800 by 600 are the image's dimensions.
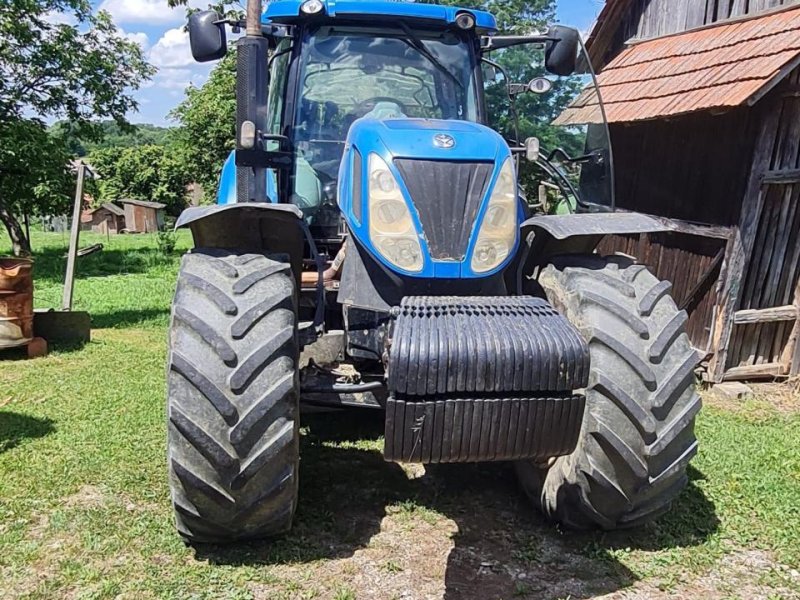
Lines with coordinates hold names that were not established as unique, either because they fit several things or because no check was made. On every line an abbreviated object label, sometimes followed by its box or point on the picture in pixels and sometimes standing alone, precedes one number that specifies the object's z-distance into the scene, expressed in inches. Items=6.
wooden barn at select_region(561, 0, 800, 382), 223.1
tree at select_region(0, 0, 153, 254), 431.5
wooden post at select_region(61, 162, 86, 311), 258.8
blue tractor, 99.7
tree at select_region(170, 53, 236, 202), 596.4
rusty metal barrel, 225.1
